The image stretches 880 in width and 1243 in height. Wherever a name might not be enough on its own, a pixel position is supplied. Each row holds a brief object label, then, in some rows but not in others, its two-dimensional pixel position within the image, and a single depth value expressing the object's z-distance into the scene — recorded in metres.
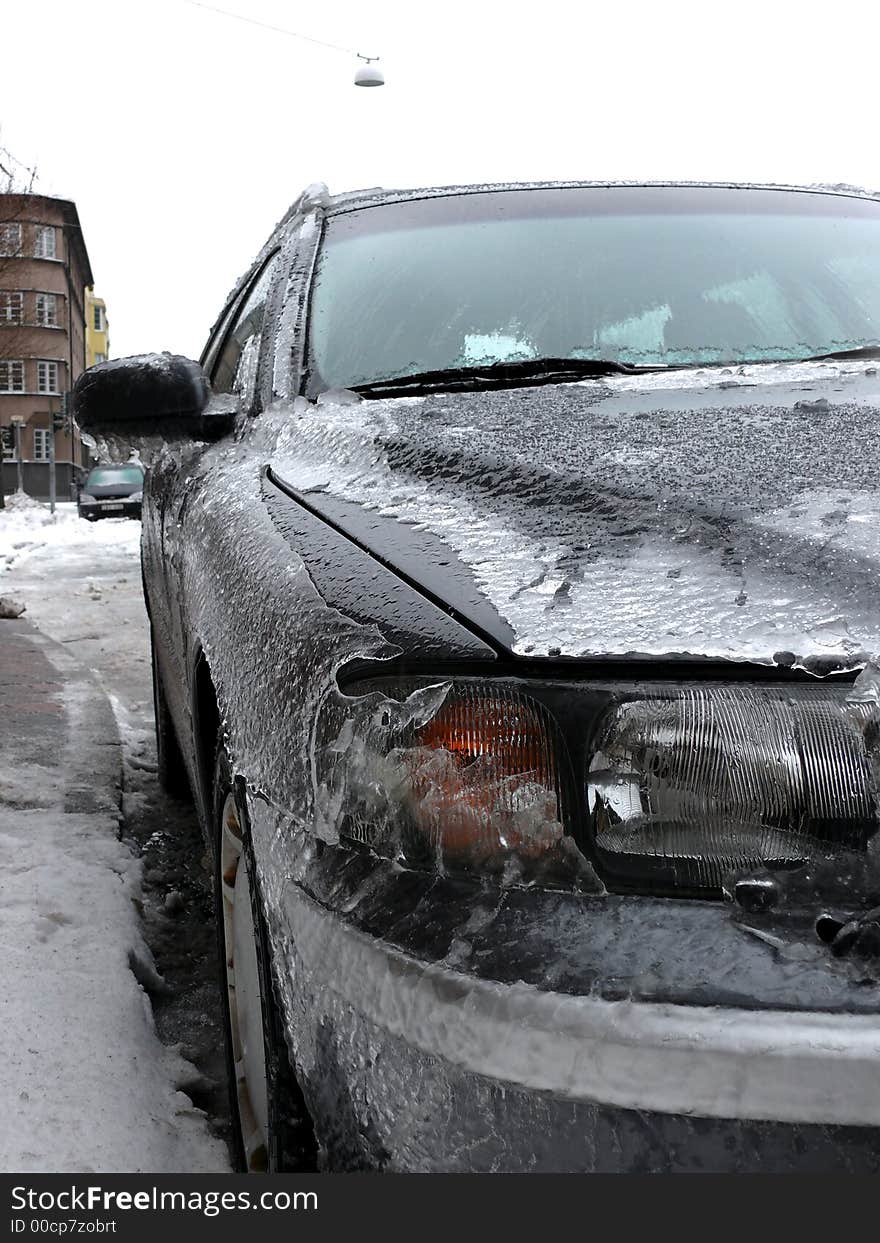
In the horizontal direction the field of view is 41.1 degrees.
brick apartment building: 55.06
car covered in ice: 0.91
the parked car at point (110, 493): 25.03
